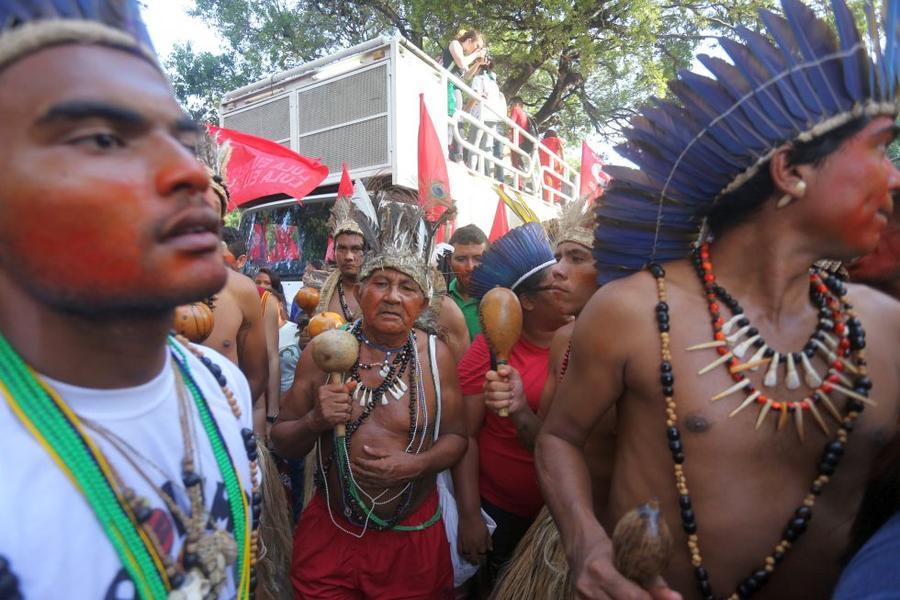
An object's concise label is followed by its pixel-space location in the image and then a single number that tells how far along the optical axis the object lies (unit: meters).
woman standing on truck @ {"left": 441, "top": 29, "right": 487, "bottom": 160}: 10.53
